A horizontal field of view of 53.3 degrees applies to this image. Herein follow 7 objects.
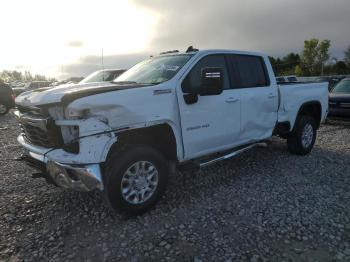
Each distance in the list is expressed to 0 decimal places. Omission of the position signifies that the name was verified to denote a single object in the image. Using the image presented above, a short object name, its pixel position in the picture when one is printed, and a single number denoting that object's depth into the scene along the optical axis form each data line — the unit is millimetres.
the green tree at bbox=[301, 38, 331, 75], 55788
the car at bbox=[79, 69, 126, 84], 11716
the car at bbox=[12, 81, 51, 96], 31362
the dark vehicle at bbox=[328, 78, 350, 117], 10648
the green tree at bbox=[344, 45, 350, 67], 59656
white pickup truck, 3695
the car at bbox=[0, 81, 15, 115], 15867
